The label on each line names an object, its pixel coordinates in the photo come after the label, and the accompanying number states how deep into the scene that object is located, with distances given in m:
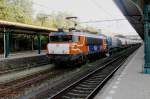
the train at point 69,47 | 23.88
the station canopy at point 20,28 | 25.72
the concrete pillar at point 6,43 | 28.11
